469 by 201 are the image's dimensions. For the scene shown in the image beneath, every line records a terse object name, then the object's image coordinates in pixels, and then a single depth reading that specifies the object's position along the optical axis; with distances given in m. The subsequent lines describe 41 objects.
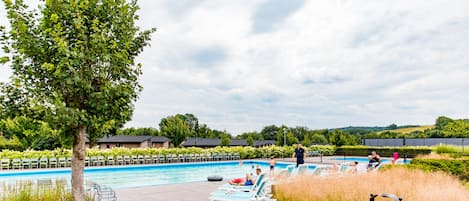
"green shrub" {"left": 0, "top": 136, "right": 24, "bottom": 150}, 28.52
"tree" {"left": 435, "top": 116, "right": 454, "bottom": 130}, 65.31
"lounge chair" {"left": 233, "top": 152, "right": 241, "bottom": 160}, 26.48
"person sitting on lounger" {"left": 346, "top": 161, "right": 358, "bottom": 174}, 11.99
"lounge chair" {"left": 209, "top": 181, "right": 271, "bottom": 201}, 7.76
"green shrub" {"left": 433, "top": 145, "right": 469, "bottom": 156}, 19.67
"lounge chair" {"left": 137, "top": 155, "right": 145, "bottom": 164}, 22.56
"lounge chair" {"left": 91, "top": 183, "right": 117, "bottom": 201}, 6.89
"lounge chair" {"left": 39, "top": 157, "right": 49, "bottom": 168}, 19.38
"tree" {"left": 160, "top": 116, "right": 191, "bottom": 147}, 40.41
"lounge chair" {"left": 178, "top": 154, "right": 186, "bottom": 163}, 23.86
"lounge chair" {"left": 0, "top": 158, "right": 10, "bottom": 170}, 18.33
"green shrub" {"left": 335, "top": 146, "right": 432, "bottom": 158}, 29.08
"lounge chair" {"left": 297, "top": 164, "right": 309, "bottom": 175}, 10.50
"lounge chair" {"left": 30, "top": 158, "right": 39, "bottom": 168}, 19.17
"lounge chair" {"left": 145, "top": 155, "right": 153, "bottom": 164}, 22.91
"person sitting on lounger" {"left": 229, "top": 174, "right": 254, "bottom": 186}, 9.56
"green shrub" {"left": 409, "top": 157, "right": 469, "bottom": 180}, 12.45
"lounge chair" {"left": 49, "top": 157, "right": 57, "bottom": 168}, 19.66
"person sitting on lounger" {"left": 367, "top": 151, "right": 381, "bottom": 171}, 14.58
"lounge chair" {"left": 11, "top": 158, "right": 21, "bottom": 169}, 18.61
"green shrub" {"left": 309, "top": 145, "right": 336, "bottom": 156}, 31.78
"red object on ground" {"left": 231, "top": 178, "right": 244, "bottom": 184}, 9.79
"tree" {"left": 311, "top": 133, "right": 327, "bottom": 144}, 57.03
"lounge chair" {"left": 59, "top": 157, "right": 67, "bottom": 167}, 19.91
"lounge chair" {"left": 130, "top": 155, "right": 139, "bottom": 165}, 22.34
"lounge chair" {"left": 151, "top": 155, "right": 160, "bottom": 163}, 23.09
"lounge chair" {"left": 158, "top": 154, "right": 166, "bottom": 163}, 23.38
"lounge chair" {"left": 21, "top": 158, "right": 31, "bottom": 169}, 18.86
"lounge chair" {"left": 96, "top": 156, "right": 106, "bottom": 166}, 20.98
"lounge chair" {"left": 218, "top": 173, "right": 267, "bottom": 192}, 8.43
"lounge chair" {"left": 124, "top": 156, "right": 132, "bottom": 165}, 22.06
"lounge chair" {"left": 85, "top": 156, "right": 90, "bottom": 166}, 20.48
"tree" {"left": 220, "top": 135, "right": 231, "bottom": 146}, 41.96
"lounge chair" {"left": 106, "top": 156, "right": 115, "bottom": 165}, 21.33
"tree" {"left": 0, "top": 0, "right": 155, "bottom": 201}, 4.75
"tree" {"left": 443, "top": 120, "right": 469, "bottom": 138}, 53.16
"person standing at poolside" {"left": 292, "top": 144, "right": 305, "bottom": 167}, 15.07
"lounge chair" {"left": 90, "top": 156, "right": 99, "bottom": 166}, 20.74
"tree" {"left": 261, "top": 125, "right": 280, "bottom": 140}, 72.73
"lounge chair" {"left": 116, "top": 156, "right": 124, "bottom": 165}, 21.77
